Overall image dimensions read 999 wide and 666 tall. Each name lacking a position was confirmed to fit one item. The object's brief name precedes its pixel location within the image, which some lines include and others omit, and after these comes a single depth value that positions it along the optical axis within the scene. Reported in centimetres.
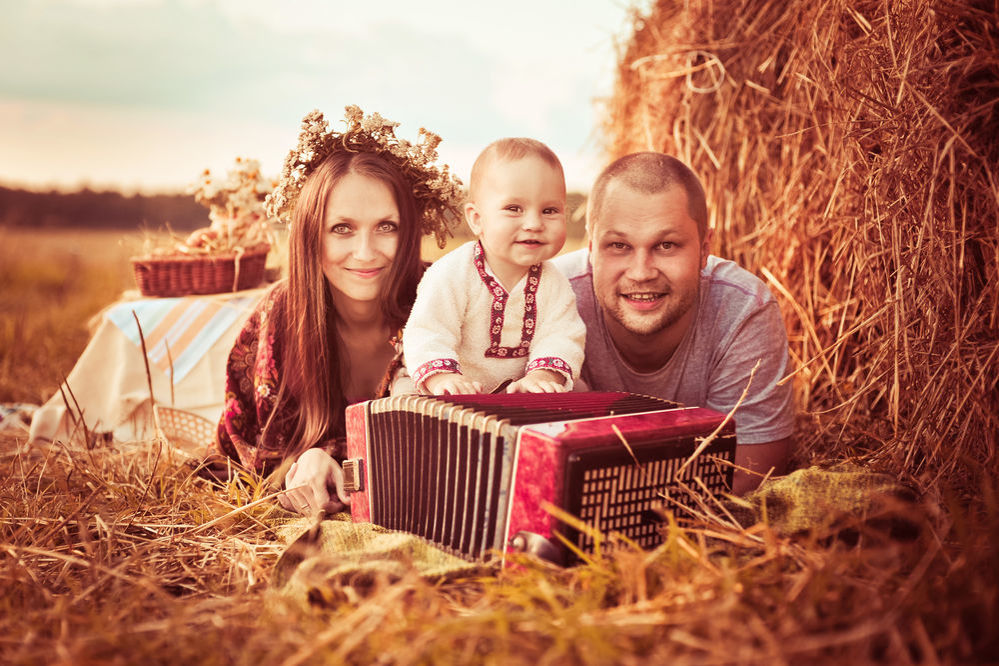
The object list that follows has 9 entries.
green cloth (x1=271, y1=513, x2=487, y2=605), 229
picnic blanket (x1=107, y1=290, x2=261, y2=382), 477
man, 332
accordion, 231
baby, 301
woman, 340
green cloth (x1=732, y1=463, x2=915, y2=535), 260
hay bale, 293
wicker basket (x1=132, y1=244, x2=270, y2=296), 508
